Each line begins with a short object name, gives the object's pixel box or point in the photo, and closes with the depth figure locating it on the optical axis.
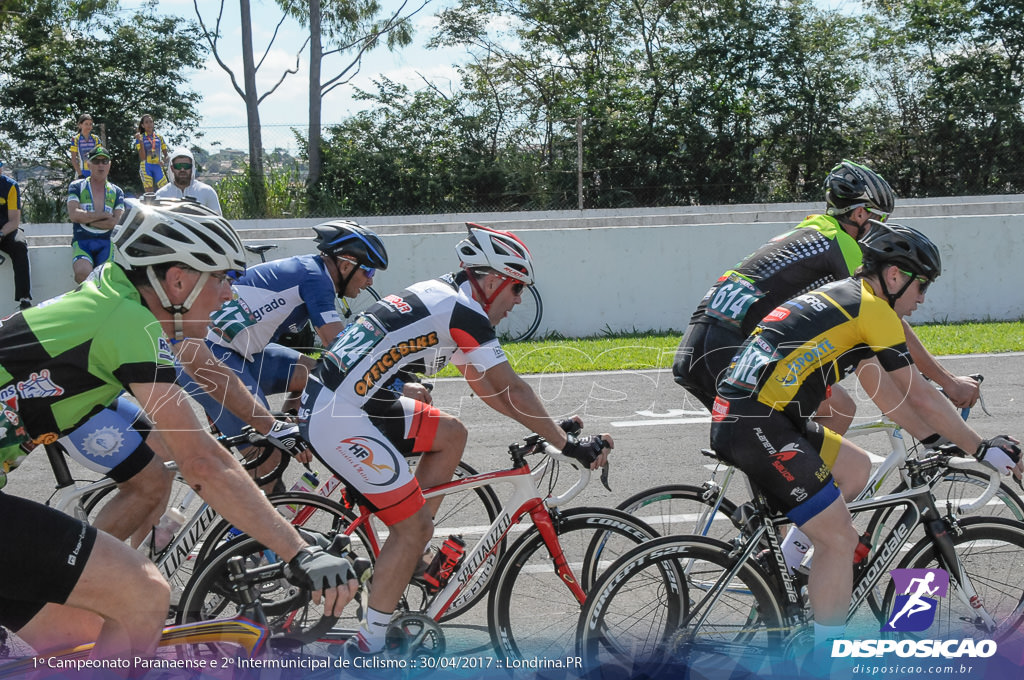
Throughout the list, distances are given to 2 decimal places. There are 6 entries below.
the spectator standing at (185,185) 11.84
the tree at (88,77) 22.23
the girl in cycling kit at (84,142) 14.38
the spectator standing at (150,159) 14.71
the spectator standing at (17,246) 11.66
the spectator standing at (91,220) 11.56
